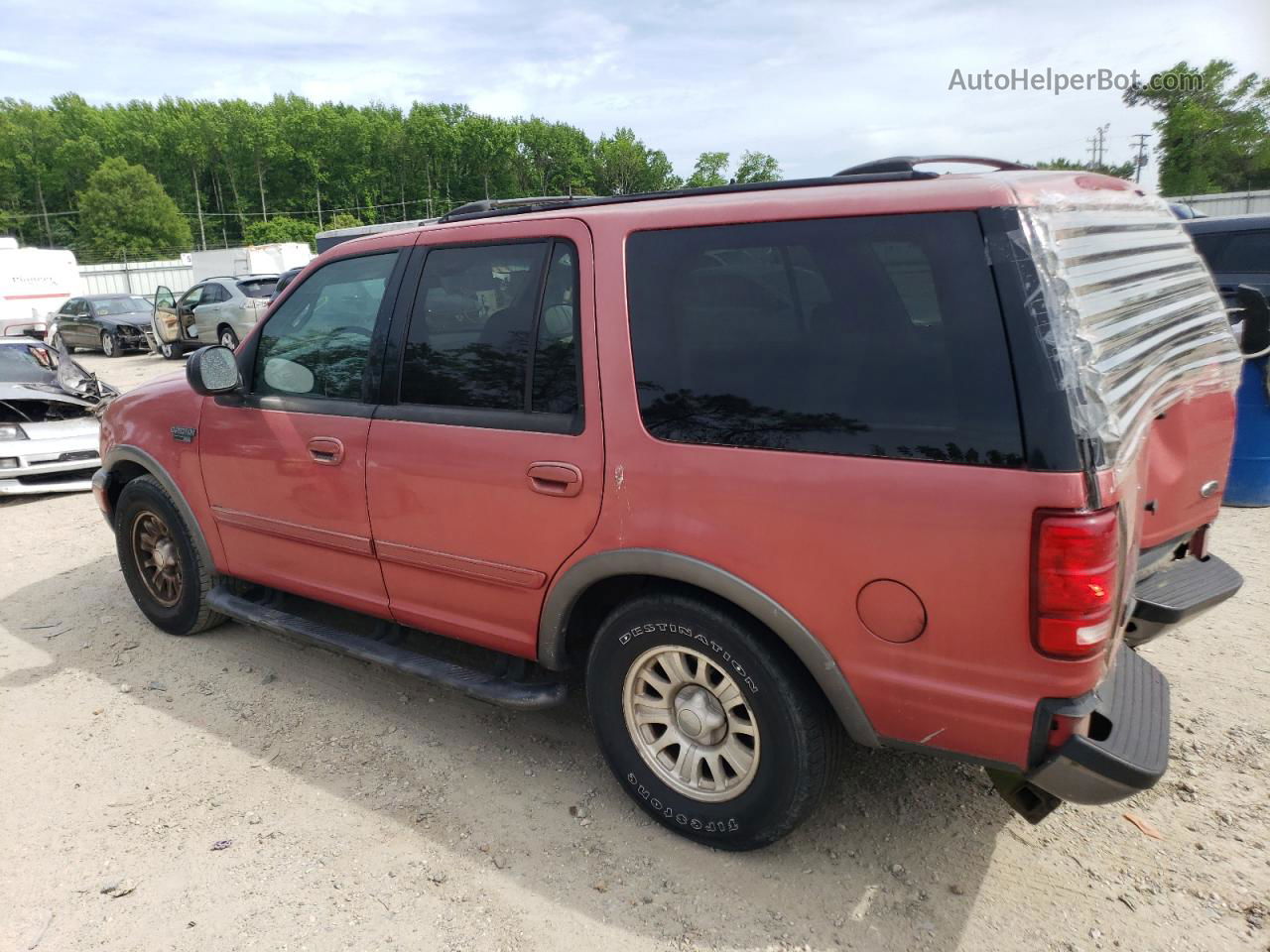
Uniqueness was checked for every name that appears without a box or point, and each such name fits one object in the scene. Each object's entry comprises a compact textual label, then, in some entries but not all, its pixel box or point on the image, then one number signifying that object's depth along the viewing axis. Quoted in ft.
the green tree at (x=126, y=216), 245.04
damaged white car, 25.73
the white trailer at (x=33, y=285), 74.33
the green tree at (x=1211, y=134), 147.54
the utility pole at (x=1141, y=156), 164.76
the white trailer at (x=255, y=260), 102.22
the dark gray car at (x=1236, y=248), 25.26
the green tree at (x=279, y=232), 257.14
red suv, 6.68
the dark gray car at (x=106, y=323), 69.97
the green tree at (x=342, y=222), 280.10
